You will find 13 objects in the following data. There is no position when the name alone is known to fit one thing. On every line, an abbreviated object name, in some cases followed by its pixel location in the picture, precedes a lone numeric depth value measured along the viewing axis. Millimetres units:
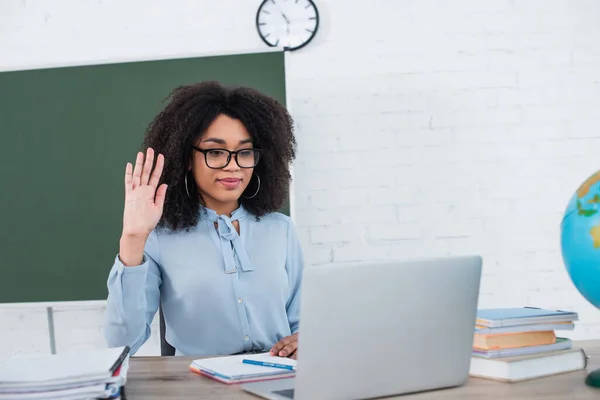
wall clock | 2760
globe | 1032
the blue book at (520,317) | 1121
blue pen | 1177
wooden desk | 994
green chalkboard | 2641
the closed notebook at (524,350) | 1110
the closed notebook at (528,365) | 1084
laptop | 888
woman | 1661
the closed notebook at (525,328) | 1114
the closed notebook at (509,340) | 1118
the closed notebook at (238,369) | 1120
